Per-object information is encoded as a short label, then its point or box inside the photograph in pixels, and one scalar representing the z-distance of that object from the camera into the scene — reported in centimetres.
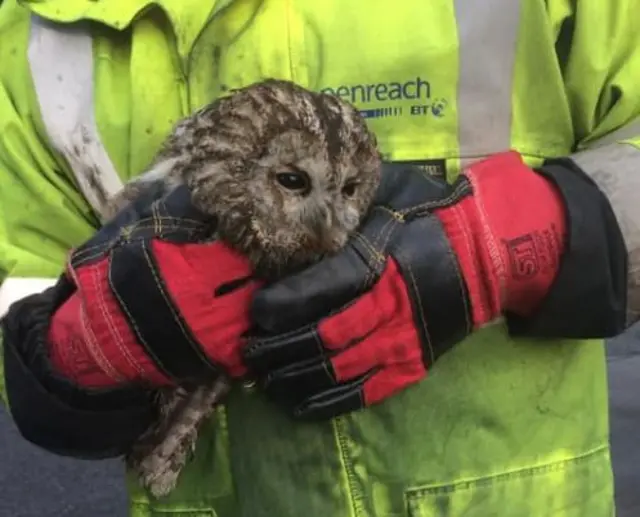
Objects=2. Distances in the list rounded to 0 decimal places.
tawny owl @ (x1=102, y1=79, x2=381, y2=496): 115
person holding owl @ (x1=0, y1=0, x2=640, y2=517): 122
